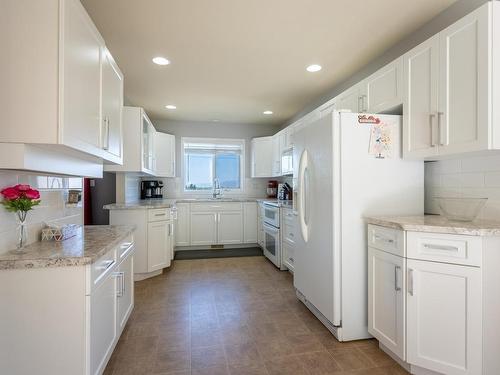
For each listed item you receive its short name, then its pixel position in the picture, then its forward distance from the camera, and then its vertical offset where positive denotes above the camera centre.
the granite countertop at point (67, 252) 1.28 -0.34
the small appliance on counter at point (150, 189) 4.98 -0.02
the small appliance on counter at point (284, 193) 4.60 -0.08
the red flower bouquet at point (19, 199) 1.41 -0.06
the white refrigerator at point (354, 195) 2.08 -0.05
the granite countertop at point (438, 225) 1.49 -0.22
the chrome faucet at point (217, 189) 5.68 -0.02
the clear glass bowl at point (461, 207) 1.68 -0.12
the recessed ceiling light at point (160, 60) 2.80 +1.32
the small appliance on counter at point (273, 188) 5.59 -0.01
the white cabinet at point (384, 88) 2.13 +0.84
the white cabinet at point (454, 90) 1.49 +0.61
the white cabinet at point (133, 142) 3.35 +0.56
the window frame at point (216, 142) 5.55 +0.58
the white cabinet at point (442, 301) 1.50 -0.66
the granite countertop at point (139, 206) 3.33 -0.23
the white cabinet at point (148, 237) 3.40 -0.63
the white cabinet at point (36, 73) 1.21 +0.51
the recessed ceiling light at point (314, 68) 2.99 +1.33
